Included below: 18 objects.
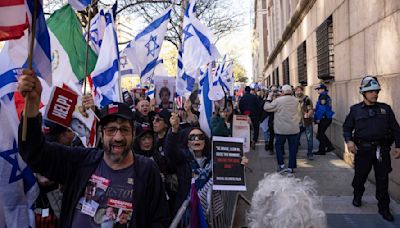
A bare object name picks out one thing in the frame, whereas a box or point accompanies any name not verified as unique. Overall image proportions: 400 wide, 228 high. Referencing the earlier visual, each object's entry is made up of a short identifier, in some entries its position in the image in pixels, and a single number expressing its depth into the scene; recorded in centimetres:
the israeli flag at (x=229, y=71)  1527
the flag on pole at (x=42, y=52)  292
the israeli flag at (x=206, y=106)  515
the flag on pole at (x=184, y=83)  648
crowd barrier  301
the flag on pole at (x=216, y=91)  567
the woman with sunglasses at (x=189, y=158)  425
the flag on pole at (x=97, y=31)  652
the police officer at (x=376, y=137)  558
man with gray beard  261
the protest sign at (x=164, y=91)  838
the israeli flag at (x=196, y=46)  647
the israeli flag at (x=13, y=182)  330
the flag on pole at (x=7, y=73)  368
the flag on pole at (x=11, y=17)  262
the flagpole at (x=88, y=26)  443
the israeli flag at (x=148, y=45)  694
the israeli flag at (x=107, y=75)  532
